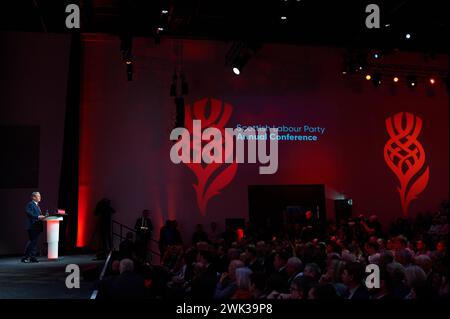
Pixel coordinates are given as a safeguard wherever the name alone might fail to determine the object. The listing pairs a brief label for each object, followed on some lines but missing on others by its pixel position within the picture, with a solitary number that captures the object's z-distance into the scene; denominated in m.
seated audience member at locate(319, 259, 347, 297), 4.37
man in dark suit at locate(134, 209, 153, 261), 10.43
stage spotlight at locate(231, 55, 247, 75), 11.04
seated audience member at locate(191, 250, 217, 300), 4.57
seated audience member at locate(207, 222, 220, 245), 10.95
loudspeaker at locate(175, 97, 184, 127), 10.45
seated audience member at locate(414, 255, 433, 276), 4.66
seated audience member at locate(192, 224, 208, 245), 10.64
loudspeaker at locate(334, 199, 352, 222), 11.76
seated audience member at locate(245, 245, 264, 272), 5.33
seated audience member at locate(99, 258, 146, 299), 4.18
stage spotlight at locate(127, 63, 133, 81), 10.51
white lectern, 7.45
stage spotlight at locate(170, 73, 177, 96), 10.66
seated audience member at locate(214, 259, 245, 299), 4.48
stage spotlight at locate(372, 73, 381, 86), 11.80
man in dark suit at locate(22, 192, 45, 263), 7.86
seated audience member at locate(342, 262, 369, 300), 4.06
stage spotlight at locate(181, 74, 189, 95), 10.70
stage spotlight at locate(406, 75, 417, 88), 12.13
